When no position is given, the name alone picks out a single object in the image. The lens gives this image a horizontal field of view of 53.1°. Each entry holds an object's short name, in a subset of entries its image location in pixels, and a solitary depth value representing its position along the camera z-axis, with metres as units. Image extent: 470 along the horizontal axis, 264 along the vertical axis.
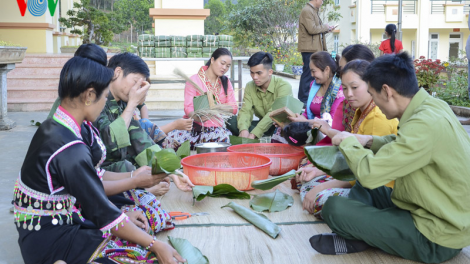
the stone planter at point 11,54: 5.14
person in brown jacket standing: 6.30
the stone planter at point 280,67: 15.30
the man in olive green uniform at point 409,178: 1.74
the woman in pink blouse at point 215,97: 4.03
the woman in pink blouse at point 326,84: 3.40
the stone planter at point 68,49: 11.22
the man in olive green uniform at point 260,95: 3.96
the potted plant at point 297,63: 13.48
